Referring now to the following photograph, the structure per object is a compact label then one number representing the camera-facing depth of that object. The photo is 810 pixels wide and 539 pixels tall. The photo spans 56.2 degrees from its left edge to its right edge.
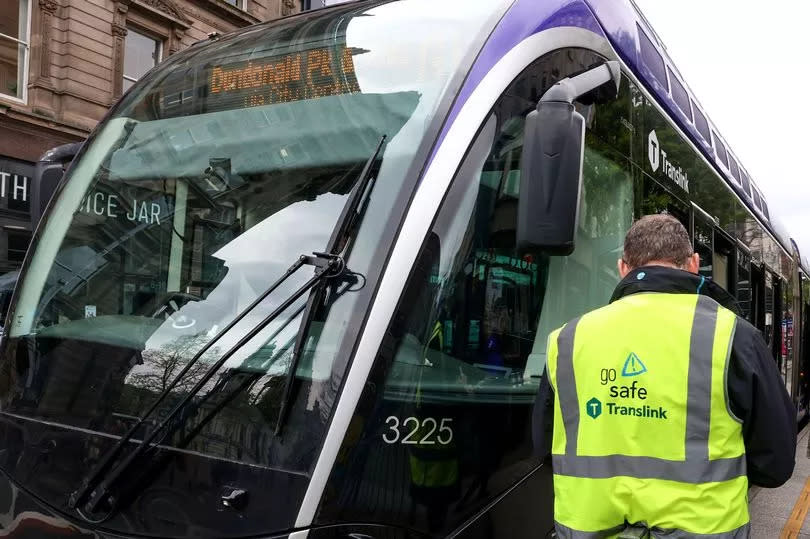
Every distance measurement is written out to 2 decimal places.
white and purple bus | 2.19
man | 2.00
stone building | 15.19
